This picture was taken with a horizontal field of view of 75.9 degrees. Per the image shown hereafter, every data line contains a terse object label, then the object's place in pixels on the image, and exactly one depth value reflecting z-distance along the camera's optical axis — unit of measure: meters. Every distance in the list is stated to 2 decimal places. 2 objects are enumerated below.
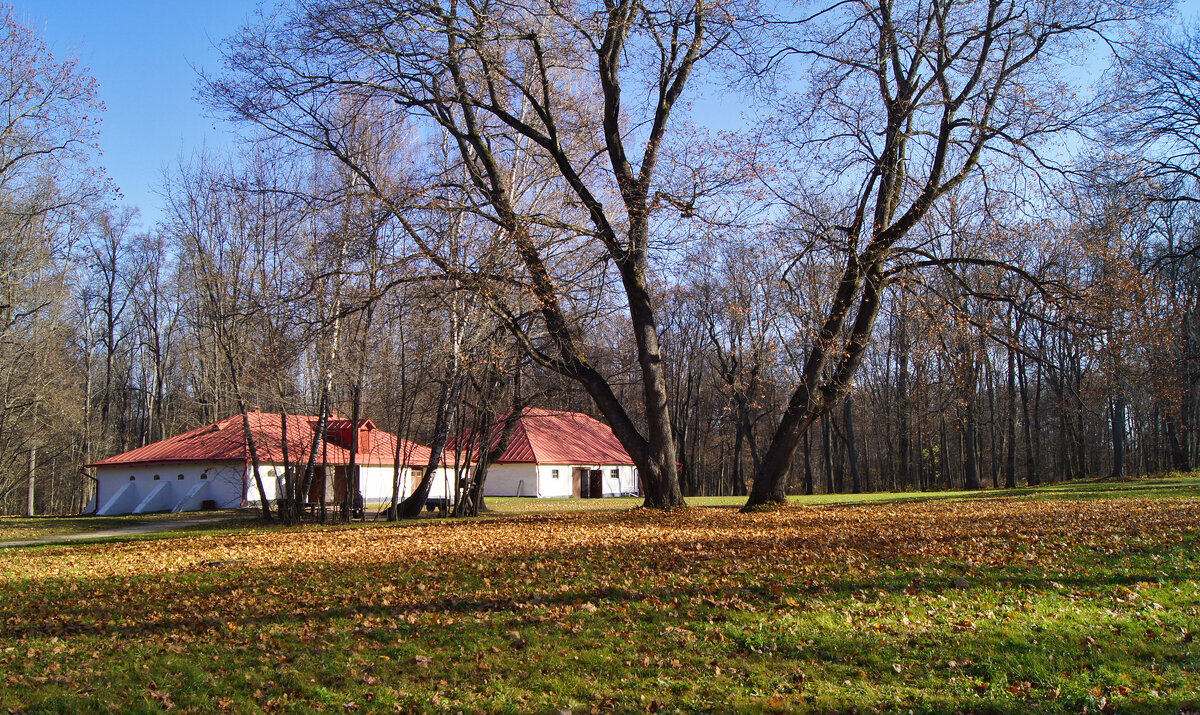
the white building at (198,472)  32.94
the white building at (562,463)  44.44
